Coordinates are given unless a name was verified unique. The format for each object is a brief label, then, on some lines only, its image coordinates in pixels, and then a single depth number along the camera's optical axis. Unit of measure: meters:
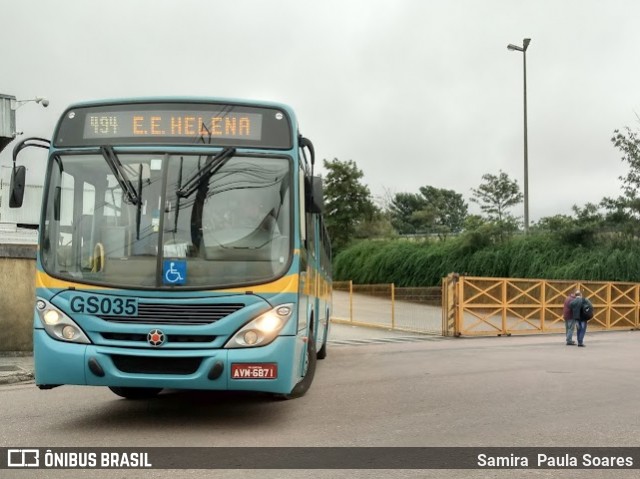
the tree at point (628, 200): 32.56
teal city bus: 6.84
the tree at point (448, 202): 80.38
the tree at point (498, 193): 51.84
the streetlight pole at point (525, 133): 32.66
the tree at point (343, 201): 46.25
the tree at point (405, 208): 75.62
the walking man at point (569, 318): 20.52
